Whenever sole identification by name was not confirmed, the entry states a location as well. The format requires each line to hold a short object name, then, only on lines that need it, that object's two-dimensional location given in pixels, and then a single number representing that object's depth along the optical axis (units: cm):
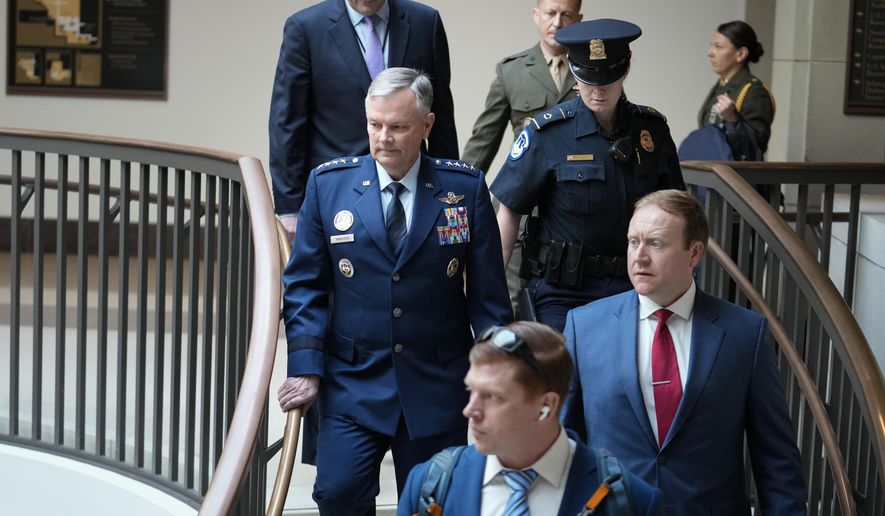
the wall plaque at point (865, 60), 800
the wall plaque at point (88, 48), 936
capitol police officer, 380
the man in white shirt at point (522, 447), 214
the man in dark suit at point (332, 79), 424
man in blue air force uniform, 325
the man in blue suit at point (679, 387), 286
